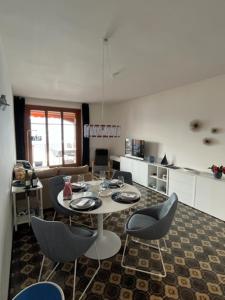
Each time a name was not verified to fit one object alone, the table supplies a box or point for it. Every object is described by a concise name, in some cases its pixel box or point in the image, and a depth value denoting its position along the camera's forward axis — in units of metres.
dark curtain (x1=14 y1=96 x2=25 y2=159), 5.70
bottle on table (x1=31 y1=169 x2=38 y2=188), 2.88
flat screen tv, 5.34
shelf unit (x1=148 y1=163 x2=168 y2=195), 4.43
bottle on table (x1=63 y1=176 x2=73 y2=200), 2.25
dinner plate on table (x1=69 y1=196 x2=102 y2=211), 1.98
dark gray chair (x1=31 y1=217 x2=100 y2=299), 1.56
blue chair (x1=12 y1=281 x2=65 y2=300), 1.17
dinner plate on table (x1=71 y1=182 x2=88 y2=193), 2.53
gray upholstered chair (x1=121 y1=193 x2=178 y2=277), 1.94
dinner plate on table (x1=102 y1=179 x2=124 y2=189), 2.65
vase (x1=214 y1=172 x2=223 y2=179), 3.32
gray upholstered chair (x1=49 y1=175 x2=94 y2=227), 2.57
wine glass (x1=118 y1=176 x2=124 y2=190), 2.72
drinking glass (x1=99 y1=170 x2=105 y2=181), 2.89
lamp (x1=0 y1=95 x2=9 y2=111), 1.85
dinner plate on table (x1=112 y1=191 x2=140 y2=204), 2.17
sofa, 3.27
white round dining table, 2.02
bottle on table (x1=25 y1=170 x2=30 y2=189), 2.81
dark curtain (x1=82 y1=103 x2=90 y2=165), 6.80
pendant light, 3.25
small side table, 2.73
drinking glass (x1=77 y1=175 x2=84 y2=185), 2.89
